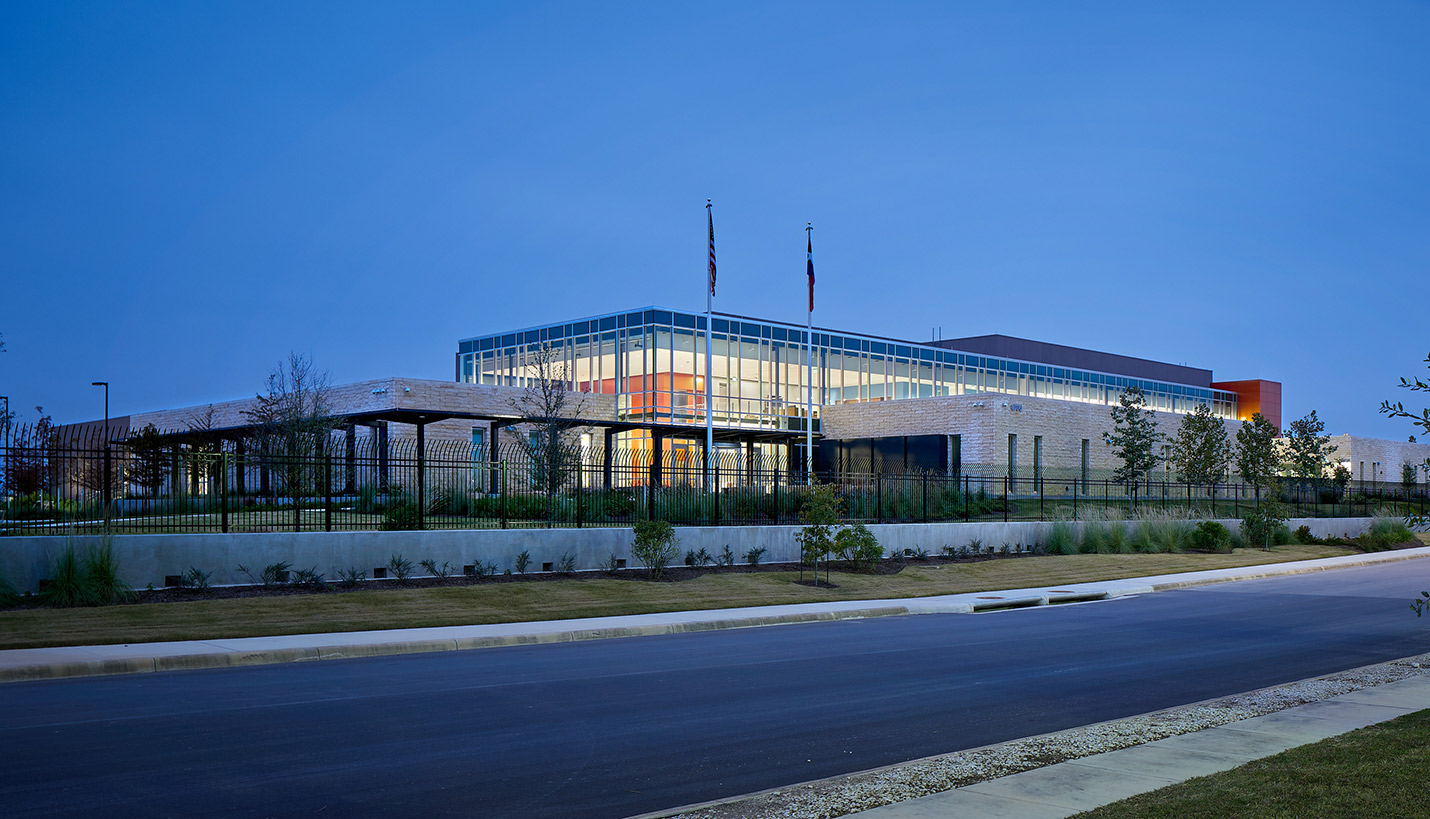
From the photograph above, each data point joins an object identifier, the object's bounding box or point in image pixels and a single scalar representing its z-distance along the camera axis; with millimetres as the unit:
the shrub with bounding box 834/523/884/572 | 25906
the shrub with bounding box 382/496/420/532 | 22609
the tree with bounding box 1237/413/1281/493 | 52103
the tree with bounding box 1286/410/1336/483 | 59034
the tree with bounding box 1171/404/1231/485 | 48594
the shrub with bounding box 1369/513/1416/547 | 42812
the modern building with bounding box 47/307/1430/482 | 43156
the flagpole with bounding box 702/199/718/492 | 39219
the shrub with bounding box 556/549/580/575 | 22797
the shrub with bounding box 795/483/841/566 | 25125
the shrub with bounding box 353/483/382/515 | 24128
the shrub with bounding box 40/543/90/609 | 16266
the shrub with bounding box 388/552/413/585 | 20375
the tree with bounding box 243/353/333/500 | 24638
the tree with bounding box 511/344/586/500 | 32156
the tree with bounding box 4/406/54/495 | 16939
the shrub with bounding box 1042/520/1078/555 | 33469
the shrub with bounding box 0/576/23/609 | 16031
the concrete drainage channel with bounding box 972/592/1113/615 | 21906
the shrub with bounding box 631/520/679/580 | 22969
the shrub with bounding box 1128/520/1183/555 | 34844
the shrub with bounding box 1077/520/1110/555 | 33906
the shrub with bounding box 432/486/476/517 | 24922
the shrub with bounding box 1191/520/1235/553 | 36594
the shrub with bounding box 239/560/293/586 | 18906
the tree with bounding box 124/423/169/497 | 19234
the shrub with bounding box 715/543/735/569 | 25781
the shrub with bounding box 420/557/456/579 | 20844
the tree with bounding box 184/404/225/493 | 21375
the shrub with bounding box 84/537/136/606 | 16625
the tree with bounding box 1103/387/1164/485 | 47344
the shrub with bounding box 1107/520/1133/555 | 34156
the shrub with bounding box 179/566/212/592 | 18109
